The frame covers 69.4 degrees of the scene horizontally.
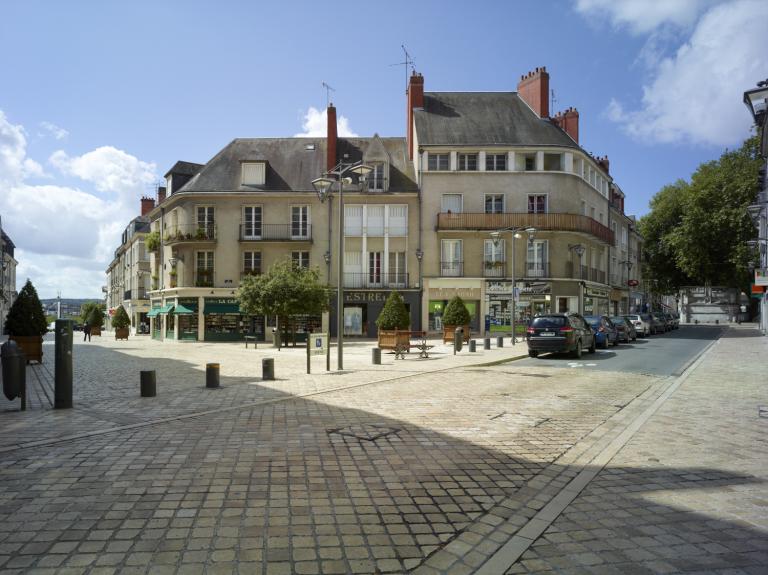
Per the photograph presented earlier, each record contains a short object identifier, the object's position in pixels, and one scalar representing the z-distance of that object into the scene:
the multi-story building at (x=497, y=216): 34.31
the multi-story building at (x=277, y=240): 33.62
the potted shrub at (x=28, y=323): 15.82
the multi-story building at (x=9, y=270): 64.82
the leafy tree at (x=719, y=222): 40.09
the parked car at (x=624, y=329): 25.98
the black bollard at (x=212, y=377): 11.32
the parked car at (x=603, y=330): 22.81
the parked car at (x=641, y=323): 32.34
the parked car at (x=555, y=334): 17.92
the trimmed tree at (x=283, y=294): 25.25
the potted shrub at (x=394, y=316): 23.41
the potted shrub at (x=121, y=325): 34.41
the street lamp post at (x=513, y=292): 24.82
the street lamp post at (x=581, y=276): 35.19
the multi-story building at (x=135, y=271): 53.00
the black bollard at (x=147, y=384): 10.01
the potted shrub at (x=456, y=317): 28.33
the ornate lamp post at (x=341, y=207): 13.81
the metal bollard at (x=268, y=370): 12.52
